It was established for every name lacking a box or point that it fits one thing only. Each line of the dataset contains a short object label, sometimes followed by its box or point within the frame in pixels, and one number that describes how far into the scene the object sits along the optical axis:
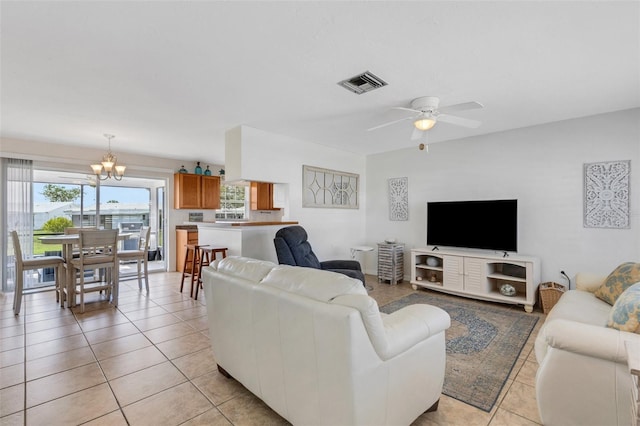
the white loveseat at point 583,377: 1.48
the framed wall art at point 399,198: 5.28
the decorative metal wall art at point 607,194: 3.37
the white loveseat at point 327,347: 1.28
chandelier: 4.38
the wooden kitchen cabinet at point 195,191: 6.09
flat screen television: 4.00
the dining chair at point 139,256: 4.50
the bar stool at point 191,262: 4.29
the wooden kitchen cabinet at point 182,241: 5.96
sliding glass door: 4.88
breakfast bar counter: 4.01
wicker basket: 3.52
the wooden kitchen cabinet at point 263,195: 5.04
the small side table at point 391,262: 5.04
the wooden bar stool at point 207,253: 4.04
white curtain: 4.52
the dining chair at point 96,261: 3.69
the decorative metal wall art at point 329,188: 4.83
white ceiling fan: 2.95
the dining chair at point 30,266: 3.56
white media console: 3.73
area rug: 2.07
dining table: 3.74
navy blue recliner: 3.35
